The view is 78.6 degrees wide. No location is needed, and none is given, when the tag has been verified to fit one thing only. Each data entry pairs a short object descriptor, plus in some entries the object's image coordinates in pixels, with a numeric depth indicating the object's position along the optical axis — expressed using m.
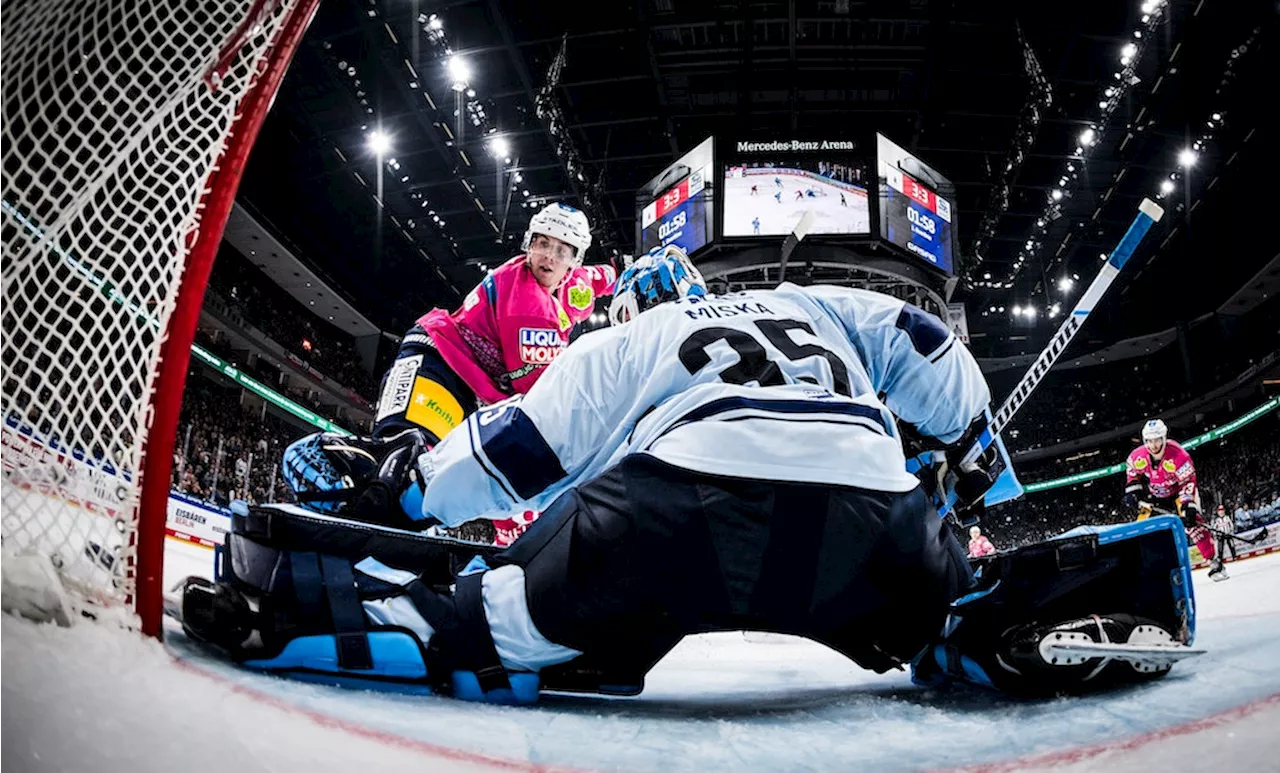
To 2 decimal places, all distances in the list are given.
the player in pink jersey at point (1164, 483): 6.84
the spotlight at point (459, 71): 11.54
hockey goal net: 1.03
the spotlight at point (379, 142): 13.77
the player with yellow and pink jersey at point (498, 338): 2.96
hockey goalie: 1.28
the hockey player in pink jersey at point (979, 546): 10.81
